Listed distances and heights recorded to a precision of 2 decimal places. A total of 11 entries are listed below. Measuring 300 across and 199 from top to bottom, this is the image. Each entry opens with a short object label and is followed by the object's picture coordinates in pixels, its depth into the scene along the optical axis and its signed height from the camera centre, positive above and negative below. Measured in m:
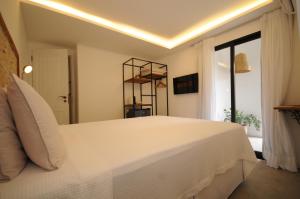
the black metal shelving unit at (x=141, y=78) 3.74 +0.61
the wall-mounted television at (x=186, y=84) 3.32 +0.38
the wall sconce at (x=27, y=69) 1.52 +0.36
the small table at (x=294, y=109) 1.66 -0.15
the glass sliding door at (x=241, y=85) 2.60 +0.27
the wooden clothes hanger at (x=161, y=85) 4.09 +0.43
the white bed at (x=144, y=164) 0.55 -0.33
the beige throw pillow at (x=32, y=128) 0.58 -0.12
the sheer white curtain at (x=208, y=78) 2.91 +0.43
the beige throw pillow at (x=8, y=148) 0.52 -0.19
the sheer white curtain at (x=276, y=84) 1.98 +0.20
